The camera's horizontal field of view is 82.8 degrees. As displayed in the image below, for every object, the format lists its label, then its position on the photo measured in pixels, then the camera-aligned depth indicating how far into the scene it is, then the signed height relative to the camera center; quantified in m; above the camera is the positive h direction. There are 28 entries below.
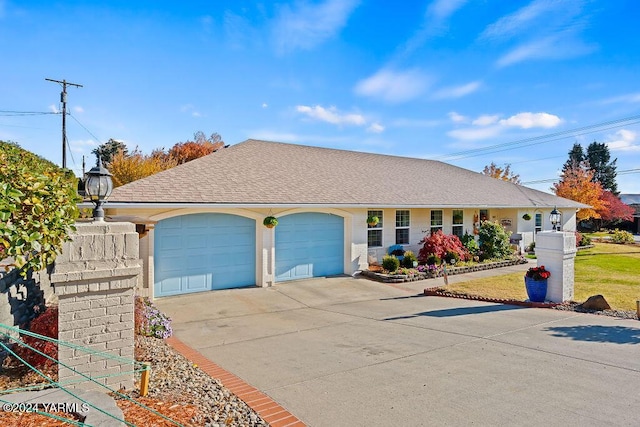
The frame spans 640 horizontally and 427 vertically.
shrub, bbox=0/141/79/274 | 3.00 +0.01
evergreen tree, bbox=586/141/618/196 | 57.94 +8.61
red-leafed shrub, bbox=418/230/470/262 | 16.83 -1.40
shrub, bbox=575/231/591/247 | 26.94 -1.76
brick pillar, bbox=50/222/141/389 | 4.23 -0.97
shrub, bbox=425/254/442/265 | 16.33 -1.93
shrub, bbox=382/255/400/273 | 15.38 -1.98
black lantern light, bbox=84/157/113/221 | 4.83 +0.39
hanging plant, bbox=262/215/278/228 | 12.84 -0.18
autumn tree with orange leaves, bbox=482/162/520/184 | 41.66 +5.05
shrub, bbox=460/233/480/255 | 18.84 -1.39
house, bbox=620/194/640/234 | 49.22 +1.97
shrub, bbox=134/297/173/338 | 6.84 -2.14
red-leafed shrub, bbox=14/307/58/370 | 4.88 -1.78
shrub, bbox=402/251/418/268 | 16.17 -1.91
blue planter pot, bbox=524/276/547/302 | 10.63 -2.11
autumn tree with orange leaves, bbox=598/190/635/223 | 41.53 +0.89
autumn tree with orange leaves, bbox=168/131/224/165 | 37.49 +7.09
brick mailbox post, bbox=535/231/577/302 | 10.42 -1.32
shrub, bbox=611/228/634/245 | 31.93 -1.82
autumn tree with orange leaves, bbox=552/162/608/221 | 33.25 +2.45
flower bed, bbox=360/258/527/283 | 14.59 -2.40
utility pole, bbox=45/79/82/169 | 25.68 +7.32
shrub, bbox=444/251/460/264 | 17.12 -1.93
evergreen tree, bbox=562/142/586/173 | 58.50 +10.18
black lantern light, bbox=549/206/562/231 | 11.42 +0.01
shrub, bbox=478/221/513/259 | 19.09 -1.25
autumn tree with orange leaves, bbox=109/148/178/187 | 28.22 +3.93
